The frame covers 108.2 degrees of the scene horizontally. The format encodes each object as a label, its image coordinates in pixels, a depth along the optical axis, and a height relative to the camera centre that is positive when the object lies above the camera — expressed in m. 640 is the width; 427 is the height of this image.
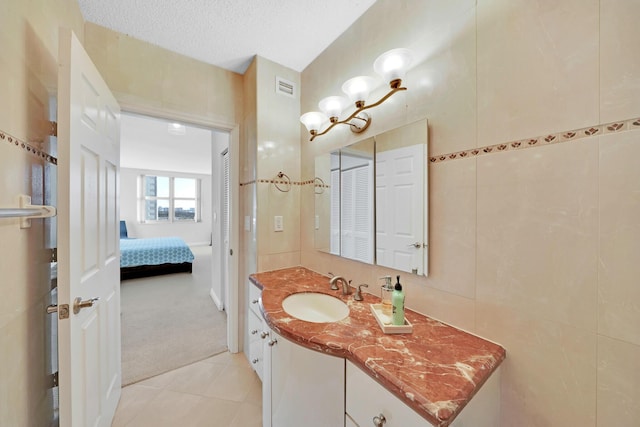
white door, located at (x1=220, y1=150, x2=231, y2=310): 2.95 -0.12
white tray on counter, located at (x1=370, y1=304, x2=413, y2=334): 0.97 -0.49
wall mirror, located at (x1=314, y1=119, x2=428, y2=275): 1.17 +0.08
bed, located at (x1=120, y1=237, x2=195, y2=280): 4.34 -0.89
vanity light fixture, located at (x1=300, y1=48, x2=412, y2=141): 1.09 +0.69
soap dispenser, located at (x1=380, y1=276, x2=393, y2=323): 1.09 -0.45
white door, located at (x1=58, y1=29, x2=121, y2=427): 0.92 -0.13
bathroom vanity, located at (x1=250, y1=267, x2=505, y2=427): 0.68 -0.53
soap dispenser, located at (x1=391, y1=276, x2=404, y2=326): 0.98 -0.40
